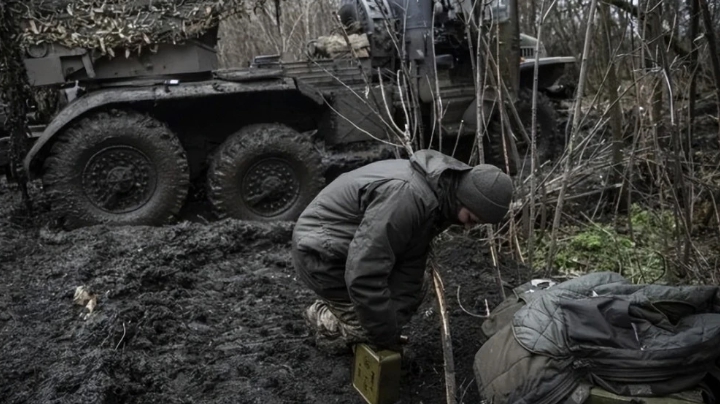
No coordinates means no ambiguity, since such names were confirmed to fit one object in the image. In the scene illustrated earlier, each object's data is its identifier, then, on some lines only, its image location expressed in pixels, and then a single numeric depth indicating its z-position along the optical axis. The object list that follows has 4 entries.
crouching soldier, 3.63
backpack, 3.12
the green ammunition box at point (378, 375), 3.76
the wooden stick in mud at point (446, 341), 3.45
